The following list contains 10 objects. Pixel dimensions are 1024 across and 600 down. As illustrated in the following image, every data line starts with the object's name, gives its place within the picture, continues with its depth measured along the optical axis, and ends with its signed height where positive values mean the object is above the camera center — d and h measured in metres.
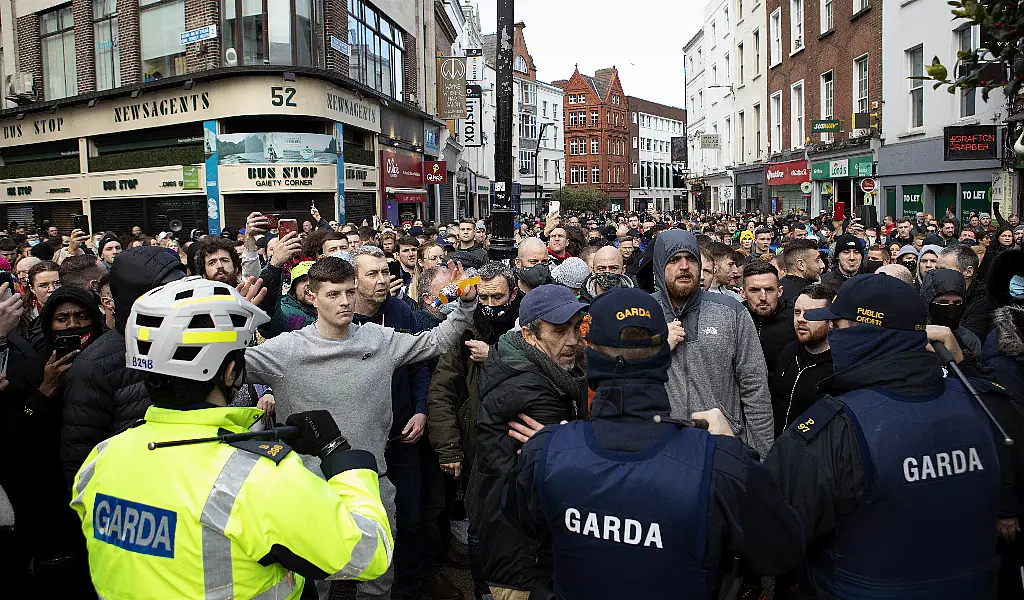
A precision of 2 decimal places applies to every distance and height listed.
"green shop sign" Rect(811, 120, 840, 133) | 25.25 +3.96
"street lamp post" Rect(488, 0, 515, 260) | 8.27 +1.32
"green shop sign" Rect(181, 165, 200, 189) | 22.38 +2.45
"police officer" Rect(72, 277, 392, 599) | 2.05 -0.62
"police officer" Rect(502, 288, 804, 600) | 2.22 -0.69
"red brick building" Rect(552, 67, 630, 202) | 84.81 +13.18
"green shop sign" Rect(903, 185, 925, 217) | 21.08 +1.28
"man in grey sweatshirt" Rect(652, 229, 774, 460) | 4.09 -0.62
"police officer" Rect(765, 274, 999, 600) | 2.61 -0.77
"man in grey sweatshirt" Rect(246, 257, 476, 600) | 4.13 -0.57
